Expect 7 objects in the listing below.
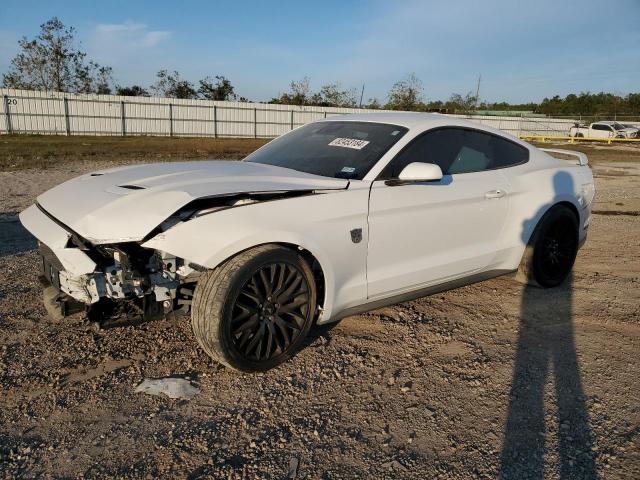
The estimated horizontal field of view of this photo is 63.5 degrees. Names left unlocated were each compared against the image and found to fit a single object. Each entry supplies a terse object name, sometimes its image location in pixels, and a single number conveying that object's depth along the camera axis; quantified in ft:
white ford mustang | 9.34
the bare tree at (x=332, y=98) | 172.24
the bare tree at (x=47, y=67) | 127.34
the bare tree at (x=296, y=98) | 170.09
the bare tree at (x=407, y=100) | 167.84
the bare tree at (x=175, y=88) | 154.71
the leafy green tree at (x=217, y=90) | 158.10
